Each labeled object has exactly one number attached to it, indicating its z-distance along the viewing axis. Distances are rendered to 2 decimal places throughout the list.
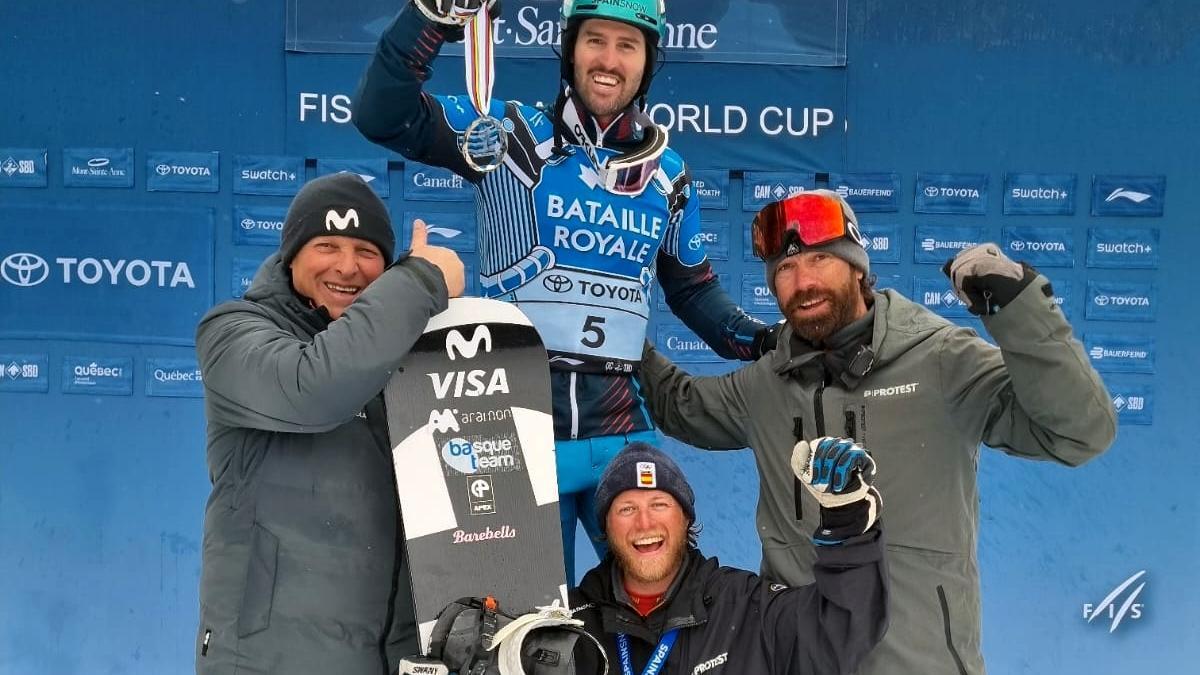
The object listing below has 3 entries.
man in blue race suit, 2.46
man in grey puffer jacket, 1.85
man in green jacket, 2.07
